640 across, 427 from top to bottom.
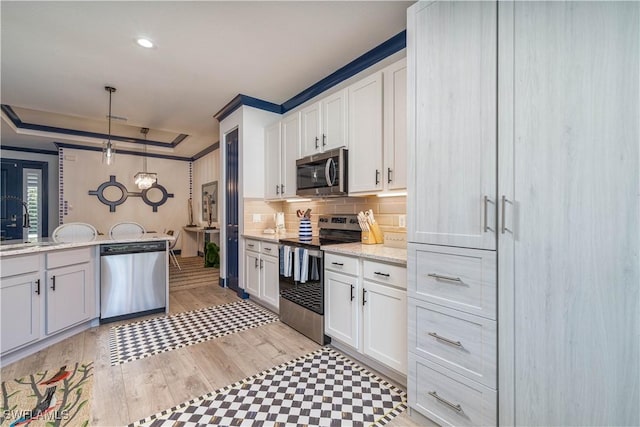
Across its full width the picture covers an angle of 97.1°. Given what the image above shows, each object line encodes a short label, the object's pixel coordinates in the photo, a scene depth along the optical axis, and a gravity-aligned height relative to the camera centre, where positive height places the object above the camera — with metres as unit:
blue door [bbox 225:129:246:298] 3.97 +0.02
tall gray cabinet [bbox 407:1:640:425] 1.02 +0.00
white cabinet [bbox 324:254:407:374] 1.86 -0.70
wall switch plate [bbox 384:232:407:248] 2.31 -0.23
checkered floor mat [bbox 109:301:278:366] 2.43 -1.18
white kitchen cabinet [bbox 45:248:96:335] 2.45 -0.71
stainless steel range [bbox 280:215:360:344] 2.49 -0.58
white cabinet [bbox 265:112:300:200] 3.35 +0.71
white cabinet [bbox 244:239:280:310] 3.12 -0.70
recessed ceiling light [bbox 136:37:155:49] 2.46 +1.50
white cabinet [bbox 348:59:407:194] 2.20 +0.68
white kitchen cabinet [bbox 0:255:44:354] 2.12 -0.71
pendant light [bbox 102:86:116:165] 3.51 +0.81
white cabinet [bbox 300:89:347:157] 2.70 +0.90
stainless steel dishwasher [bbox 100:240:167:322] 2.97 -0.74
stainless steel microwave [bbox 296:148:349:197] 2.66 +0.39
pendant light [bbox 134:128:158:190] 5.43 +0.64
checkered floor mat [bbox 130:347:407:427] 1.60 -1.18
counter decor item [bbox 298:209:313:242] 3.00 -0.19
